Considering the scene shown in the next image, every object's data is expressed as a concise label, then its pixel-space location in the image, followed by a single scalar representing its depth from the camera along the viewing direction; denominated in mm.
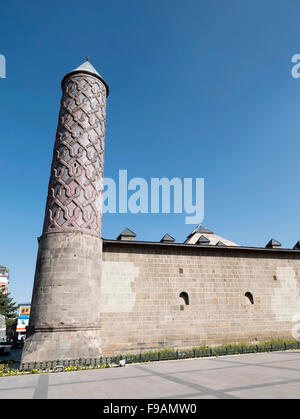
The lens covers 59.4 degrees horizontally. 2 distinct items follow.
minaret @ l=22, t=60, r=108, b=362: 10750
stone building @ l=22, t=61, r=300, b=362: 11266
